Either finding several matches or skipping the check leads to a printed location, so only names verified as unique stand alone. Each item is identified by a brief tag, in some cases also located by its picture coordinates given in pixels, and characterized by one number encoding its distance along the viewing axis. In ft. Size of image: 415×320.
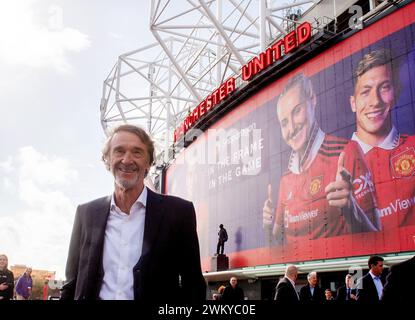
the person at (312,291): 31.76
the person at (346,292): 30.42
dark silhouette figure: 77.30
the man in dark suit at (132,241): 7.61
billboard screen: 48.65
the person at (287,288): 25.64
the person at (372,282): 24.88
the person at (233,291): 34.39
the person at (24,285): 41.98
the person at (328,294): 42.05
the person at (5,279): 34.60
